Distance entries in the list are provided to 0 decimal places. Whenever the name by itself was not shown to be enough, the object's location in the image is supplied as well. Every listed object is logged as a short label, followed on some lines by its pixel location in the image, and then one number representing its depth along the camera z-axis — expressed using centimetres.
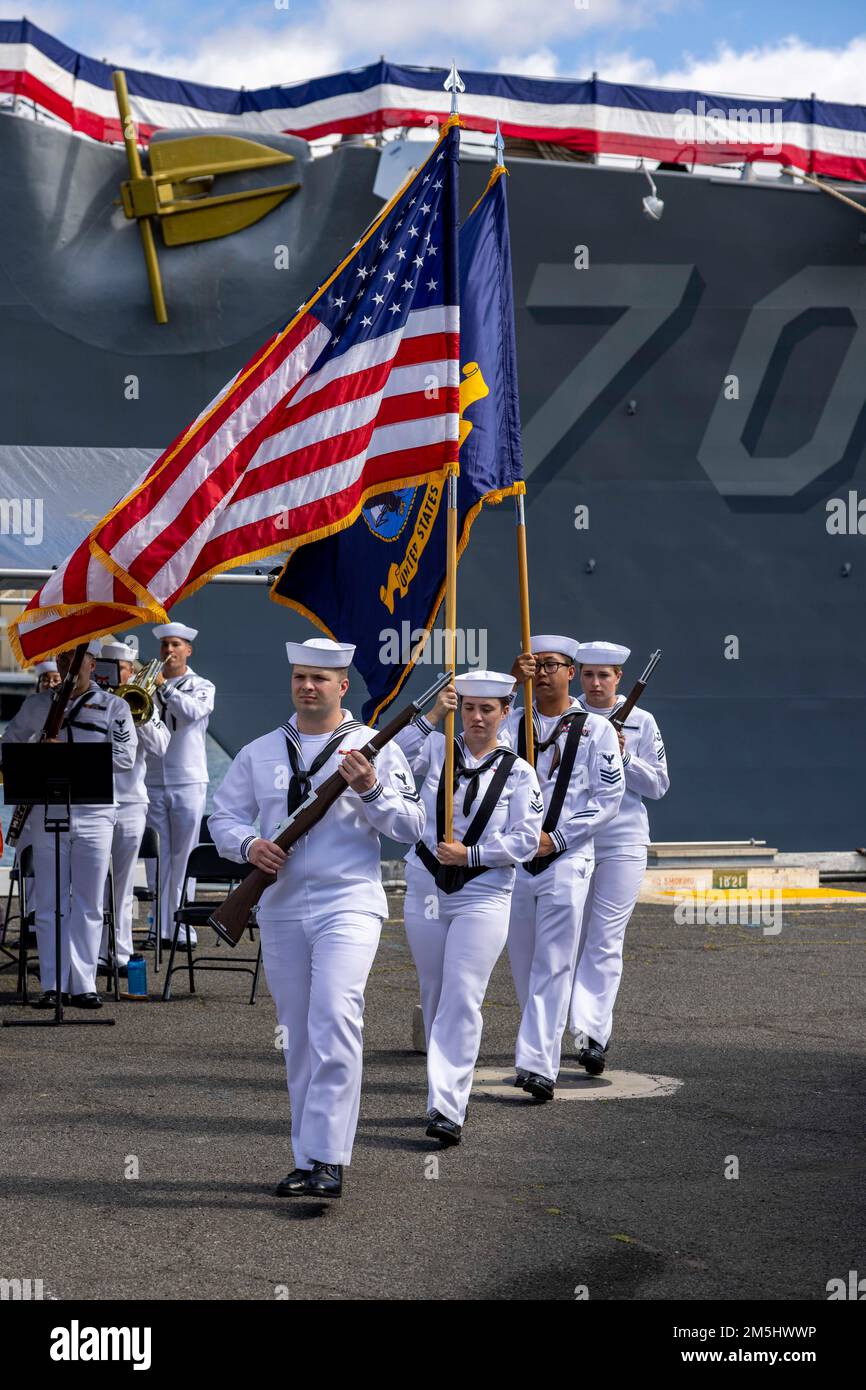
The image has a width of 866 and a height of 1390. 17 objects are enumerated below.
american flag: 747
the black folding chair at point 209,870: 1079
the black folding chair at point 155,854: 1195
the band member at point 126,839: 1147
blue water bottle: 1058
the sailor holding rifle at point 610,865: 851
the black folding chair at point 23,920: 1037
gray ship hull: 1677
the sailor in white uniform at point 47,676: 1187
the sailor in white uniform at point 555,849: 778
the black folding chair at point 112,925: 1059
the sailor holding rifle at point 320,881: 597
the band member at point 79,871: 1028
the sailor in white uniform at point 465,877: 700
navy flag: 779
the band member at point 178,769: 1280
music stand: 950
